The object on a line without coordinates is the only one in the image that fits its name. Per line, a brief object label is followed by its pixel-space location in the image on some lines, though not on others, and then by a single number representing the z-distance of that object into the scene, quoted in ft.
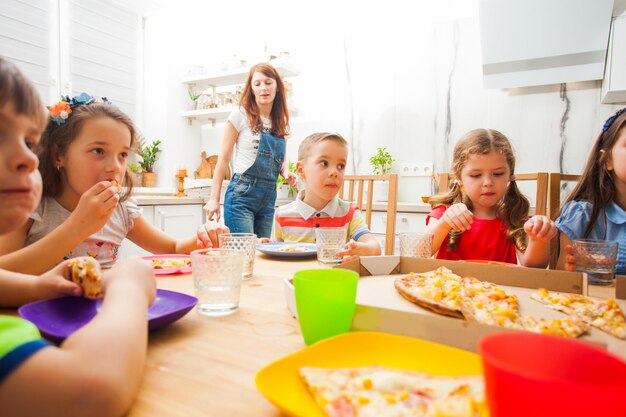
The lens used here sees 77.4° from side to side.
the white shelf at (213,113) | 12.72
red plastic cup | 0.78
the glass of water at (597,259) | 3.37
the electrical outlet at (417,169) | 10.81
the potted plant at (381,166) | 10.85
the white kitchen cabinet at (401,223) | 9.15
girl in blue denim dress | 4.66
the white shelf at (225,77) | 11.96
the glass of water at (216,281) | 2.31
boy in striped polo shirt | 5.96
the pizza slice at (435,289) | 2.31
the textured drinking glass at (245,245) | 3.30
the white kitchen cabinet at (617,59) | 7.59
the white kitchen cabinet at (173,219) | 9.89
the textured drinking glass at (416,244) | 3.93
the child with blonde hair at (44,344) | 1.09
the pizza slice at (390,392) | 1.16
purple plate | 1.77
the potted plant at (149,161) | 13.30
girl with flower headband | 3.99
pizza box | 1.63
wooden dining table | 1.32
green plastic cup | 1.77
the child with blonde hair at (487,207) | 5.35
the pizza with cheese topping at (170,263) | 3.61
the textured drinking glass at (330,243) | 3.79
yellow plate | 1.31
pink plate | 3.36
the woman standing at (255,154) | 8.39
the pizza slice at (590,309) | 2.09
